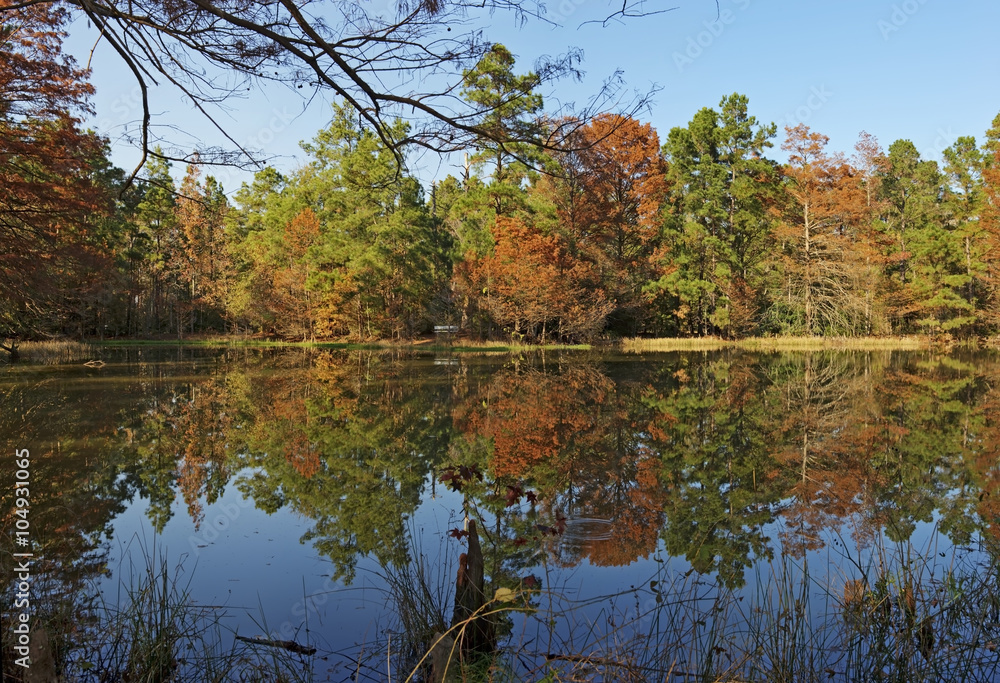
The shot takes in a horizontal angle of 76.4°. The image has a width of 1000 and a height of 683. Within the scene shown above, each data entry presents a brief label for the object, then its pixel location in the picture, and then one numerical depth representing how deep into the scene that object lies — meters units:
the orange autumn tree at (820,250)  30.97
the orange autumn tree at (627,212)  28.00
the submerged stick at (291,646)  3.18
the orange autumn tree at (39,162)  9.55
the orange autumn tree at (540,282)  27.17
